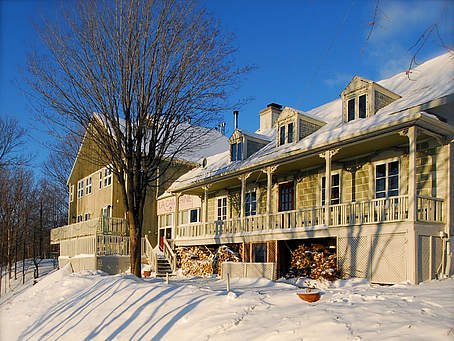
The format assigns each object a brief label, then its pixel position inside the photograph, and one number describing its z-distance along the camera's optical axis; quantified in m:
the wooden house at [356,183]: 12.90
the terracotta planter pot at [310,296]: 9.41
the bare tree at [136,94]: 14.20
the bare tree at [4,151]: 28.40
